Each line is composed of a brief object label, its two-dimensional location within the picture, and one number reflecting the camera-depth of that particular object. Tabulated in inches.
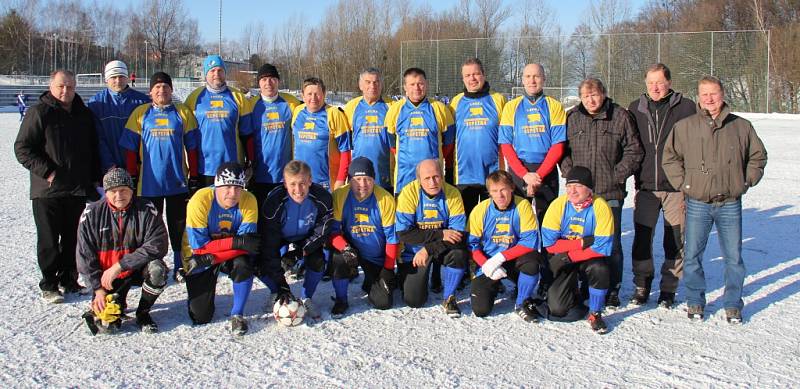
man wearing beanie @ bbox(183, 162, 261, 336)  168.2
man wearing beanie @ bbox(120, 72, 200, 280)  203.6
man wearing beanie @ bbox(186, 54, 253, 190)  214.1
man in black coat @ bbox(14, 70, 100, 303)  185.9
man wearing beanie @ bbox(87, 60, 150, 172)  206.2
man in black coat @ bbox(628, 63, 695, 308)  182.1
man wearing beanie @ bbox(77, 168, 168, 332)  163.6
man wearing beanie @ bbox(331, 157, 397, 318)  184.2
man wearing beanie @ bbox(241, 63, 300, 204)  224.1
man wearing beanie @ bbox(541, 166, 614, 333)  169.8
